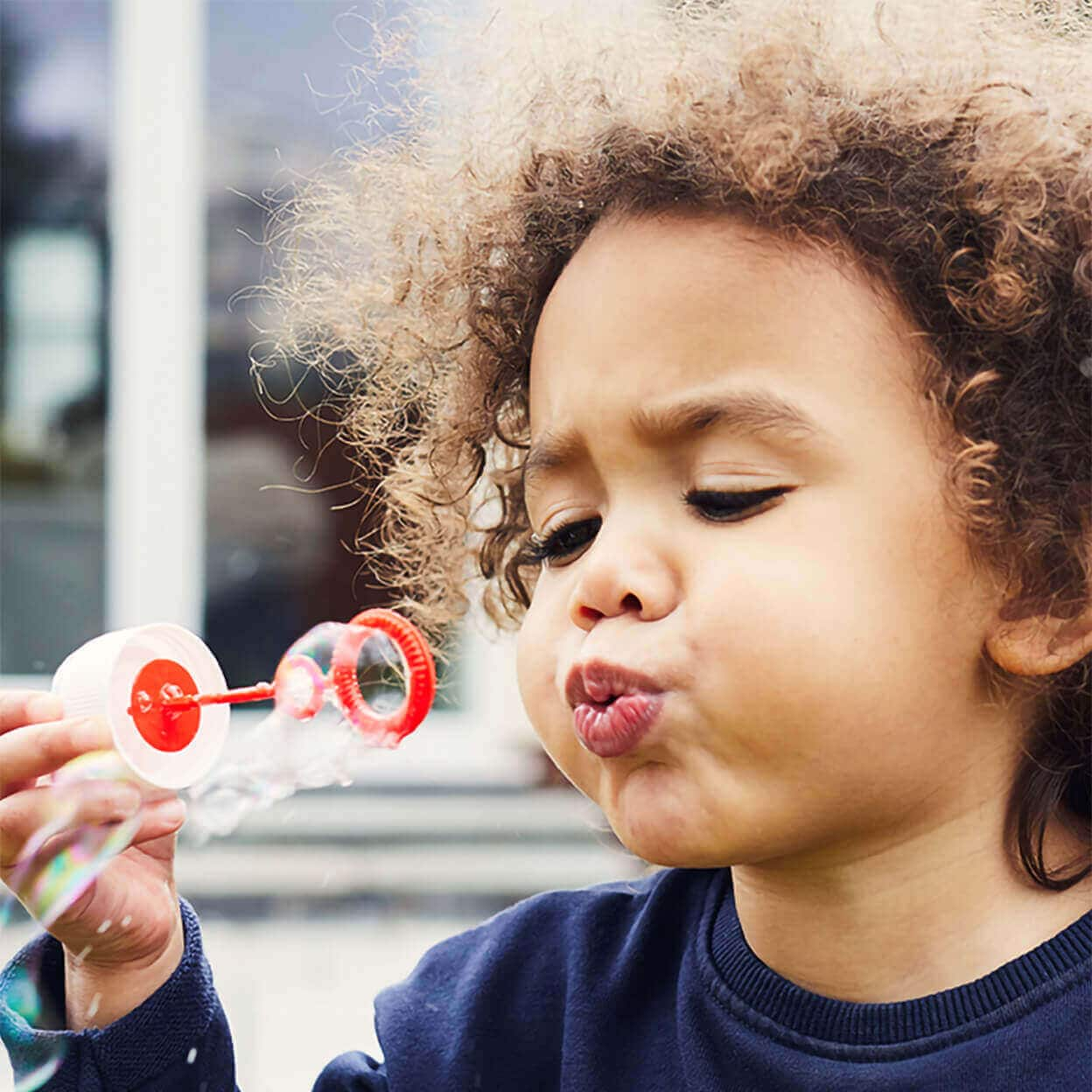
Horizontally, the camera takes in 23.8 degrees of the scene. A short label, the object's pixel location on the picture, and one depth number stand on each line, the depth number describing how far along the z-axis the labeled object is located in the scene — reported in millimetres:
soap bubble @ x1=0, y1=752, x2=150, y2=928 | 588
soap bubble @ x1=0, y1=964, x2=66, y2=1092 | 610
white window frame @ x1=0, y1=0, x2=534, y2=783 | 1642
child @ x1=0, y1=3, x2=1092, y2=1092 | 557
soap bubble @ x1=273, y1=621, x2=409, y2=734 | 630
